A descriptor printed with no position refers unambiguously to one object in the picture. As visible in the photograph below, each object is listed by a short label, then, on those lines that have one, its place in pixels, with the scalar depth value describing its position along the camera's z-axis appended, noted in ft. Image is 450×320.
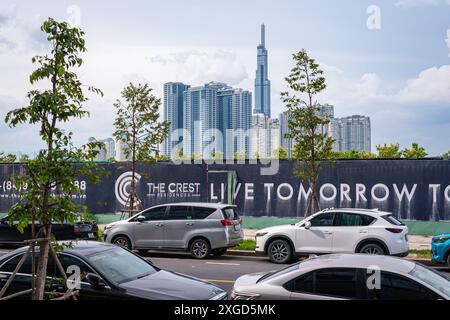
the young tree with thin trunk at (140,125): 66.95
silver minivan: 52.47
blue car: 44.41
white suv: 46.11
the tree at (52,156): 20.51
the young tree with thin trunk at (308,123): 59.77
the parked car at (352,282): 21.39
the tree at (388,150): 124.10
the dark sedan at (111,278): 24.38
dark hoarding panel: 68.59
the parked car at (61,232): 58.18
